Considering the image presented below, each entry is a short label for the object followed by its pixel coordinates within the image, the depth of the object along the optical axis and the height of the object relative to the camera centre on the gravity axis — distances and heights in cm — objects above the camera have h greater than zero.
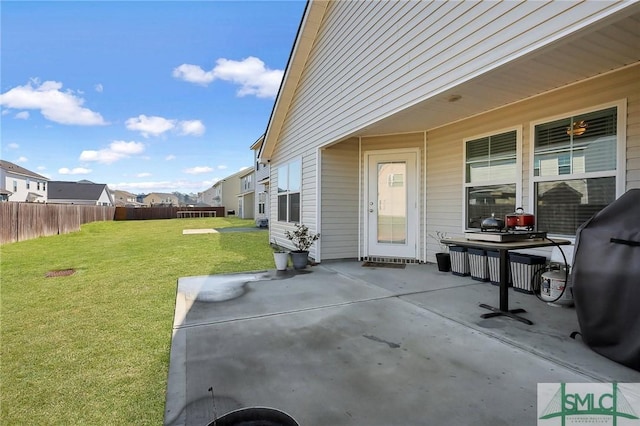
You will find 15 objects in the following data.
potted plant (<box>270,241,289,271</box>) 595 -96
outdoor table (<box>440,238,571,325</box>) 313 -38
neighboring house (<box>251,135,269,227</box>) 2191 +110
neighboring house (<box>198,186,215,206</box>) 5394 +251
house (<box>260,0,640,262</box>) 303 +137
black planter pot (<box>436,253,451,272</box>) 568 -95
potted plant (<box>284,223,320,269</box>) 616 -77
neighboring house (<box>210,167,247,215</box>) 3762 +198
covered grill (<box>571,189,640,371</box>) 222 -53
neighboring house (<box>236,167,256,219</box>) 2917 +127
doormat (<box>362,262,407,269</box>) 615 -110
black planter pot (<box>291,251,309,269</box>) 615 -97
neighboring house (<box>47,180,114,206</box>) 3934 +214
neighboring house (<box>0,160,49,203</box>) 2907 +258
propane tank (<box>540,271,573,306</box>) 367 -94
